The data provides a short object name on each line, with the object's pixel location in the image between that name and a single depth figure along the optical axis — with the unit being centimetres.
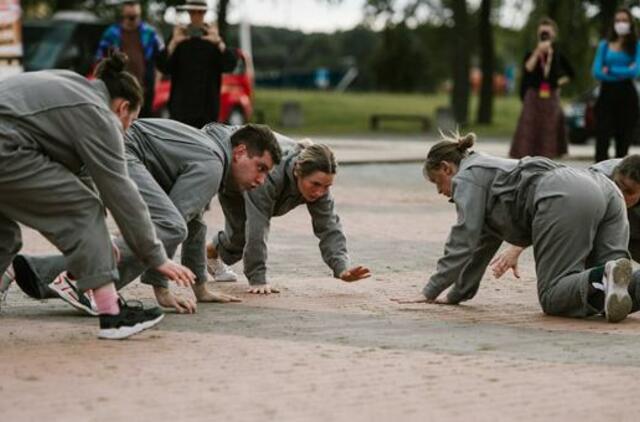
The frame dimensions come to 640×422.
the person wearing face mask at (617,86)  1641
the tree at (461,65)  3766
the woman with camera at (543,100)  1723
